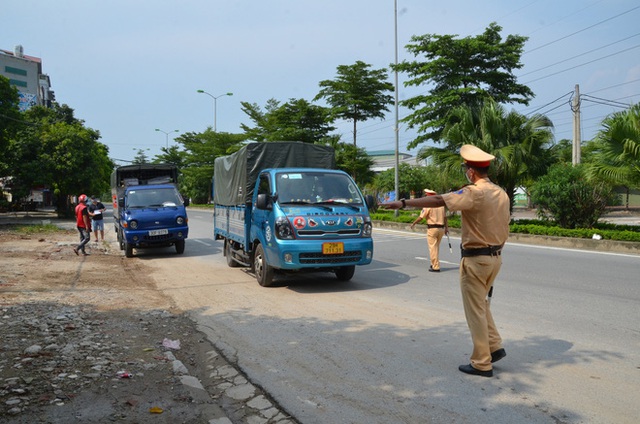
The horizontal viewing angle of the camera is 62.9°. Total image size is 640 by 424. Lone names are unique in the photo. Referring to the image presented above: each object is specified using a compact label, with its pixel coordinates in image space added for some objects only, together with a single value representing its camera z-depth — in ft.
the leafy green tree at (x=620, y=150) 50.08
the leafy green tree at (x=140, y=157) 369.71
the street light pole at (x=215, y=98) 165.89
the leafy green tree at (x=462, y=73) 83.92
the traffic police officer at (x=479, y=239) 14.70
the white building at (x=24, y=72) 250.37
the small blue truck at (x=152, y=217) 47.52
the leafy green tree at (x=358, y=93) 111.96
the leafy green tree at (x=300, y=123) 133.59
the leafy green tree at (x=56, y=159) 120.47
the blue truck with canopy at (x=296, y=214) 28.09
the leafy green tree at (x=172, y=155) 282.56
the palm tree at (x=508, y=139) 67.00
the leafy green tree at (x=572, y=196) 56.24
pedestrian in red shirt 50.19
